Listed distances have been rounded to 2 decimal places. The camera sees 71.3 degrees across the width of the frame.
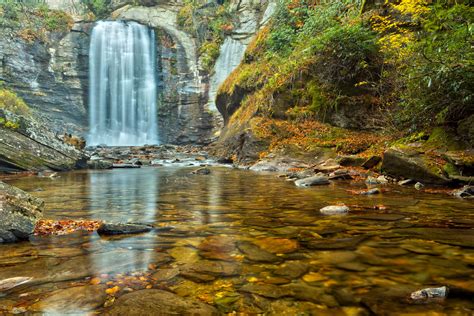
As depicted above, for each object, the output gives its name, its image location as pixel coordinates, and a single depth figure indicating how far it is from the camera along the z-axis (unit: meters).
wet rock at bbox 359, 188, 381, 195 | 5.65
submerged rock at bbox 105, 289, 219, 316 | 1.79
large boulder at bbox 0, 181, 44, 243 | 3.11
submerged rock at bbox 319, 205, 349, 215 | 4.20
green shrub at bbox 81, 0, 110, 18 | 39.28
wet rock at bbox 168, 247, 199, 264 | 2.66
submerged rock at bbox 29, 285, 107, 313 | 1.84
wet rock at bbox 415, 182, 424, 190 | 6.10
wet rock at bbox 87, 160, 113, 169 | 13.13
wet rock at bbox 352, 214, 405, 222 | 3.80
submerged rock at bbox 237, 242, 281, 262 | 2.64
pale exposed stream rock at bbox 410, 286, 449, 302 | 1.87
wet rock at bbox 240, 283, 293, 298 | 2.02
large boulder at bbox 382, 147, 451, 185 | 6.21
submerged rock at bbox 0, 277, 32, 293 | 2.09
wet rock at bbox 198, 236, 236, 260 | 2.74
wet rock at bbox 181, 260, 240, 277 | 2.38
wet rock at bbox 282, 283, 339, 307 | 1.92
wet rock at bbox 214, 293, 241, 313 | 1.84
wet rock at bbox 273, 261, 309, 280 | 2.31
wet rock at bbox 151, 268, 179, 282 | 2.28
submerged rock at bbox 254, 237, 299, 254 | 2.85
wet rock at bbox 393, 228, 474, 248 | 2.87
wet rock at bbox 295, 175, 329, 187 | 7.08
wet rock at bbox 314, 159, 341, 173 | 8.75
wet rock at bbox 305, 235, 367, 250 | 2.87
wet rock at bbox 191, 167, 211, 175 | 10.66
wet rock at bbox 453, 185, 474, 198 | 5.05
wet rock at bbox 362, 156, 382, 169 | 8.42
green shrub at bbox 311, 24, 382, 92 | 11.62
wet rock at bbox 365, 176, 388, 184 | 6.96
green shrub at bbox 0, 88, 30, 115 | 23.03
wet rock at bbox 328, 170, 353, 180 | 7.83
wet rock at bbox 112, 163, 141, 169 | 13.65
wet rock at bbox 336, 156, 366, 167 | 8.88
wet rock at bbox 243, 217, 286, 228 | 3.74
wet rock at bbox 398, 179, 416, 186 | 6.57
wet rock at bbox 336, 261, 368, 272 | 2.38
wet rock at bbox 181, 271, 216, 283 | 2.25
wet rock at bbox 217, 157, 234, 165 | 15.14
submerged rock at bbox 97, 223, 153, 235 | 3.45
